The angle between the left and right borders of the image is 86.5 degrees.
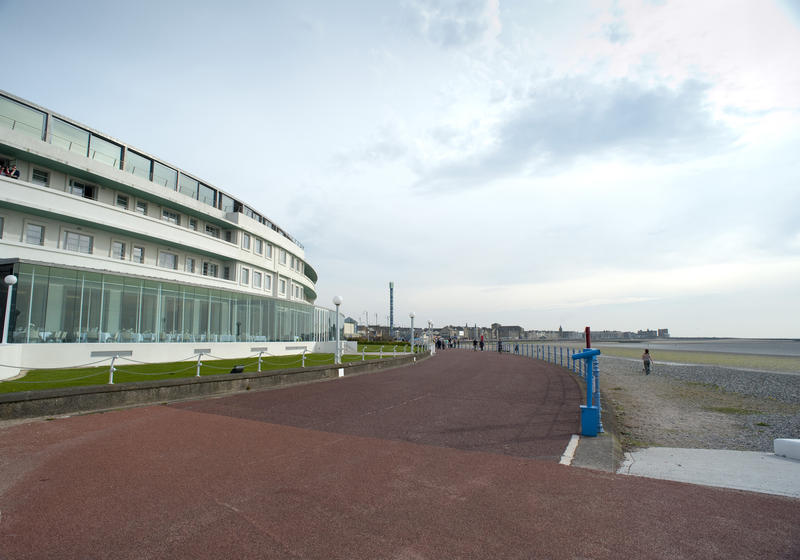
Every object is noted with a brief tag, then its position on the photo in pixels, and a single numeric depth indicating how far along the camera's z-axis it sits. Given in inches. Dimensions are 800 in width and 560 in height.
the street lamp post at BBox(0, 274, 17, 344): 559.2
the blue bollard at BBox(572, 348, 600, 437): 297.1
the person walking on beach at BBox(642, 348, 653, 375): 1114.1
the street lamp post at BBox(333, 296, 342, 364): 756.6
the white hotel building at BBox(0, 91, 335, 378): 708.7
